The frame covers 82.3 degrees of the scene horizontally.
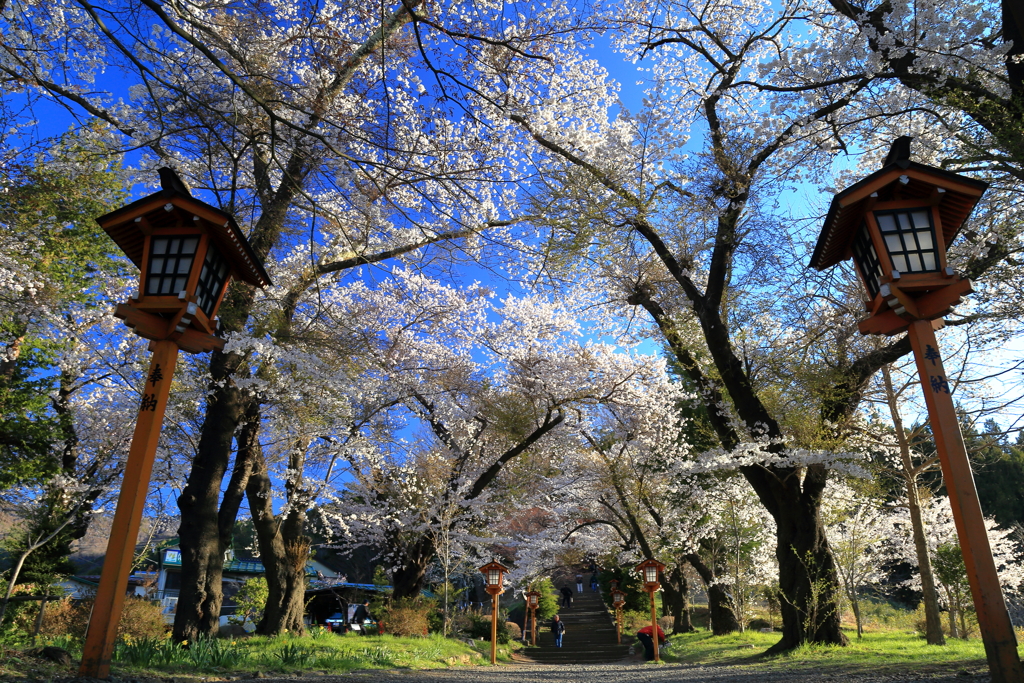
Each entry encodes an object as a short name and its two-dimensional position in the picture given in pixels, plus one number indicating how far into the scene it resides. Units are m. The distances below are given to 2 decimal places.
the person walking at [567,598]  32.97
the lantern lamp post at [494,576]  13.64
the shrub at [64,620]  10.44
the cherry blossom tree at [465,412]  13.73
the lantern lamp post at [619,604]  21.09
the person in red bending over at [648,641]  13.59
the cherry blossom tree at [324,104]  3.97
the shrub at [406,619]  12.62
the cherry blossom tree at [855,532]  13.29
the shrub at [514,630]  19.71
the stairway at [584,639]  17.08
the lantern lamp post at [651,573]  13.46
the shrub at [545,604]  26.48
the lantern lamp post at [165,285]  4.08
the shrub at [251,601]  18.49
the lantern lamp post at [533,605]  21.07
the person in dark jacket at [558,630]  20.48
